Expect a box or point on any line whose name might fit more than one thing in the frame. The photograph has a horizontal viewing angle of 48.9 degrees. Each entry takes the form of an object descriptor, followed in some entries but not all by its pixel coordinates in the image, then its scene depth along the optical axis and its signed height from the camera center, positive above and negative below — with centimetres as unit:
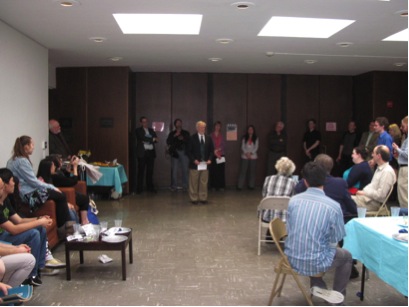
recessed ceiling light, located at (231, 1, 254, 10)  503 +143
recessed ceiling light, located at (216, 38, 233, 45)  704 +143
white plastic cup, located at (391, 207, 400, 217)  411 -74
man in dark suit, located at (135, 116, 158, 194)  1017 -45
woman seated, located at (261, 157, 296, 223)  534 -63
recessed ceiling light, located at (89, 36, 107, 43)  701 +143
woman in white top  1109 -63
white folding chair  516 -83
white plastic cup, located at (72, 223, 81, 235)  462 -102
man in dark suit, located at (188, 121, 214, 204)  872 -66
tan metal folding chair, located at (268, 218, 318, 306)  361 -107
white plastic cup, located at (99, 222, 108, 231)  467 -100
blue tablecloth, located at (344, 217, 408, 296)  312 -90
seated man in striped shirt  334 -76
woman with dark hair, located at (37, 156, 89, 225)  610 -69
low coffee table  442 -114
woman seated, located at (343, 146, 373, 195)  546 -49
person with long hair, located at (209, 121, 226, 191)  1048 -80
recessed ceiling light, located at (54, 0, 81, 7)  497 +143
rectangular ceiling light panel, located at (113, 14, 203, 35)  587 +148
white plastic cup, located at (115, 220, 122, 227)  476 -97
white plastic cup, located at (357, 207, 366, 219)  399 -72
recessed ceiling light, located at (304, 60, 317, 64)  934 +145
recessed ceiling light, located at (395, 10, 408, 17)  541 +144
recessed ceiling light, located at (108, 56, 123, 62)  883 +143
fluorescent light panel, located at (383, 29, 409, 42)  679 +147
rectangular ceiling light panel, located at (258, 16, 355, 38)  607 +149
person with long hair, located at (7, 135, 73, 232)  529 -60
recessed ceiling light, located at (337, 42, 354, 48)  743 +145
